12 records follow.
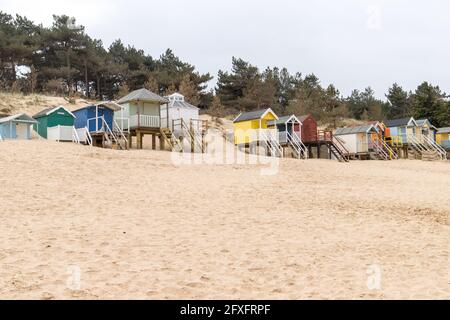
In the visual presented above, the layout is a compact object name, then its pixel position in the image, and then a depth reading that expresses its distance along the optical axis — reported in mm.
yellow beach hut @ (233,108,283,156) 35469
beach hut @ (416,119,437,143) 47094
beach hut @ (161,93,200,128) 35938
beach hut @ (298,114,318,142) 38062
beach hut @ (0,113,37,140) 28516
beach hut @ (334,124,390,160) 40562
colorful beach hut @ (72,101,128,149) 29781
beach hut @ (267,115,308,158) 36219
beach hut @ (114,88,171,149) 31172
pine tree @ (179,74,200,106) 55656
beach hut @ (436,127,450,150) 50309
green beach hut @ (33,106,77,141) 29797
